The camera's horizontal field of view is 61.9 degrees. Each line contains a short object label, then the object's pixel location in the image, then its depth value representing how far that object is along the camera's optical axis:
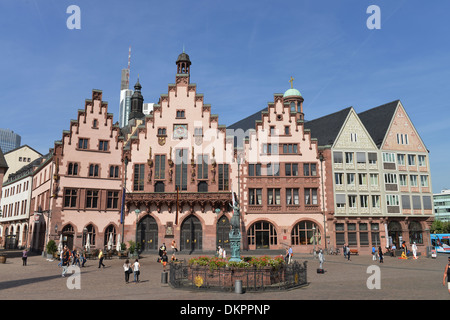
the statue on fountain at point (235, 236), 24.53
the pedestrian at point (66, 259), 27.22
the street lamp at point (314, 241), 43.97
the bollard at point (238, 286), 18.84
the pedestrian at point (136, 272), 23.00
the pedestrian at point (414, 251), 43.50
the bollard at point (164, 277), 22.45
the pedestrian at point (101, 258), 32.03
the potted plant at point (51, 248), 40.47
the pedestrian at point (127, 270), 22.93
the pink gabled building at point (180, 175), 47.09
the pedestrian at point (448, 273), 17.73
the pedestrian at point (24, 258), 33.75
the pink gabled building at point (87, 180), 45.62
